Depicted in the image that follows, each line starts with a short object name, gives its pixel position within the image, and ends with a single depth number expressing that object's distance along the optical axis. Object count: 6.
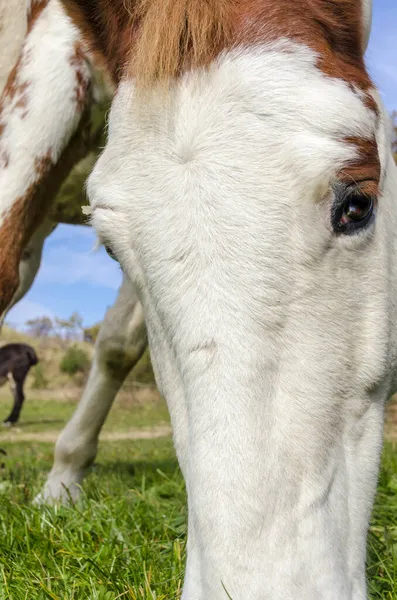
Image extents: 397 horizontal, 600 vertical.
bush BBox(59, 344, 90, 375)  23.77
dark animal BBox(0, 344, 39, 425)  16.25
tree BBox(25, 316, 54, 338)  29.64
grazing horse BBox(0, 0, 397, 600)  1.39
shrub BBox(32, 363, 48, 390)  23.92
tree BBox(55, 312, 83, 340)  26.47
